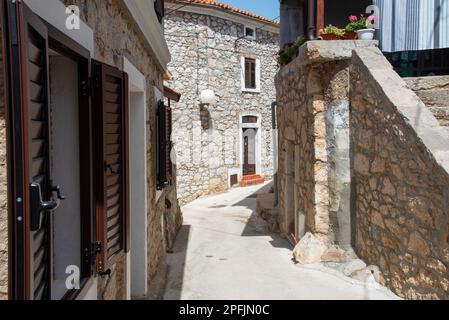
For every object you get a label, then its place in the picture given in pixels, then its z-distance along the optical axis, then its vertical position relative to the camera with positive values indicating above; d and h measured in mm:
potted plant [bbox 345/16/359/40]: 5406 +1288
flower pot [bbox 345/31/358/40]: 5418 +1243
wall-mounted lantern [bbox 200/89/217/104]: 14820 +1440
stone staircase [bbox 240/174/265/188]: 16767 -1517
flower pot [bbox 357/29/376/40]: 5285 +1224
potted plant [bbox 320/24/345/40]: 5394 +1262
